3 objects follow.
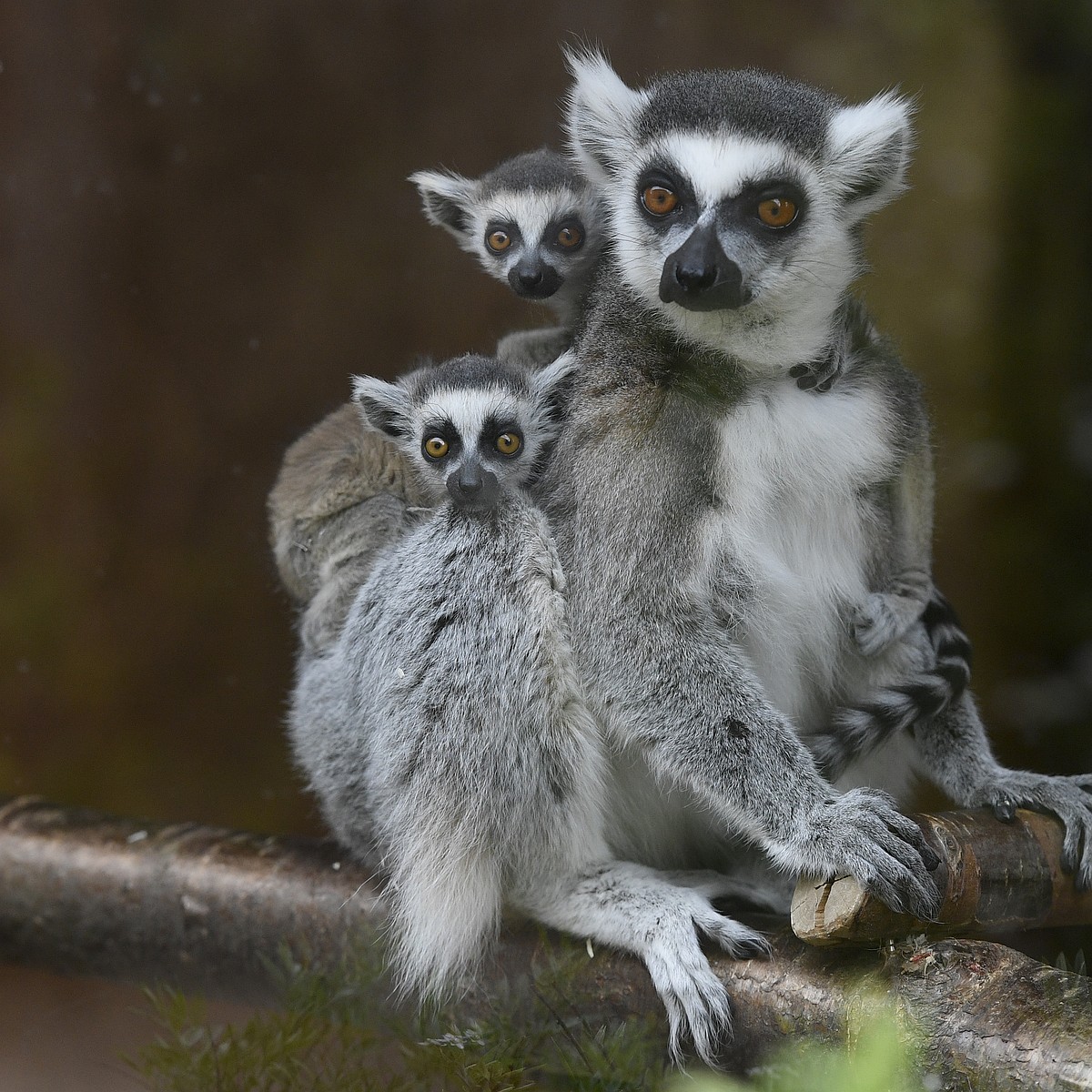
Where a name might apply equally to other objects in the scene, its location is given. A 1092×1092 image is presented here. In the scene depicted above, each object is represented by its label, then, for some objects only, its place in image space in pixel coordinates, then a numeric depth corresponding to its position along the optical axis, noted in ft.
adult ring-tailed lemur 11.89
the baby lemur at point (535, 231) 12.24
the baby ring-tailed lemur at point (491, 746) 11.95
